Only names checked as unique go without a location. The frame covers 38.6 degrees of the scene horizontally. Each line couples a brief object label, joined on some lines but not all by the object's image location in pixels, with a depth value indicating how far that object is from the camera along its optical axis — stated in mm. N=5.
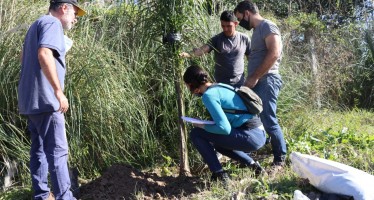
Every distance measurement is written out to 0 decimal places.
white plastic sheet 3944
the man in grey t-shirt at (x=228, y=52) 5629
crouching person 4656
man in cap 4086
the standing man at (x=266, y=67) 4980
